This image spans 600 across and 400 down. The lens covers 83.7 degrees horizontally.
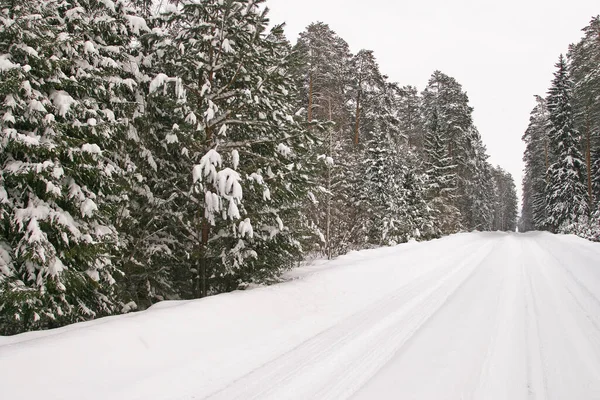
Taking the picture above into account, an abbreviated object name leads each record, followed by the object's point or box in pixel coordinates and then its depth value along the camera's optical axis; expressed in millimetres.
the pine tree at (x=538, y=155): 39531
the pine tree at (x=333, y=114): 16719
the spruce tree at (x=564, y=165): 28516
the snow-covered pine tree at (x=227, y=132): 7215
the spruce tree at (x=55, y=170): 5047
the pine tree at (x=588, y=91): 25875
